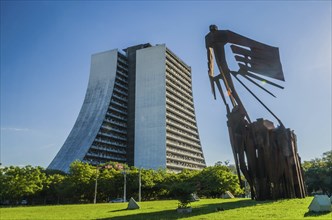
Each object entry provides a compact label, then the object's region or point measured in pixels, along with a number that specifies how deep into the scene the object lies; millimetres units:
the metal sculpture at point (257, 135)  22141
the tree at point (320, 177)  52156
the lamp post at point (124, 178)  47906
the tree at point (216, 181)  47719
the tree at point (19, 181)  42719
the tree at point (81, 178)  47688
